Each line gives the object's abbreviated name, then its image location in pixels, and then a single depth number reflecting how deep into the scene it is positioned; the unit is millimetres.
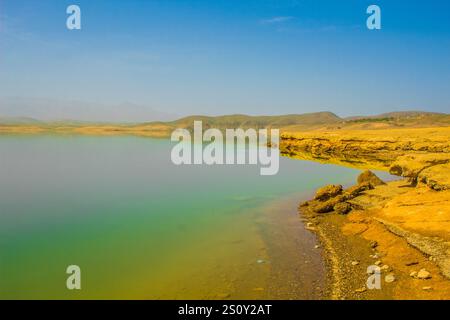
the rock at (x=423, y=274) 9258
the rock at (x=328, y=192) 18719
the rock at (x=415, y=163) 18703
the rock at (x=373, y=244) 12120
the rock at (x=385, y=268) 10273
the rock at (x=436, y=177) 15538
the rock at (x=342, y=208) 16328
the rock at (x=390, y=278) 9511
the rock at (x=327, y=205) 16797
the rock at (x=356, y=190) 18192
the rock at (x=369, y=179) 21094
